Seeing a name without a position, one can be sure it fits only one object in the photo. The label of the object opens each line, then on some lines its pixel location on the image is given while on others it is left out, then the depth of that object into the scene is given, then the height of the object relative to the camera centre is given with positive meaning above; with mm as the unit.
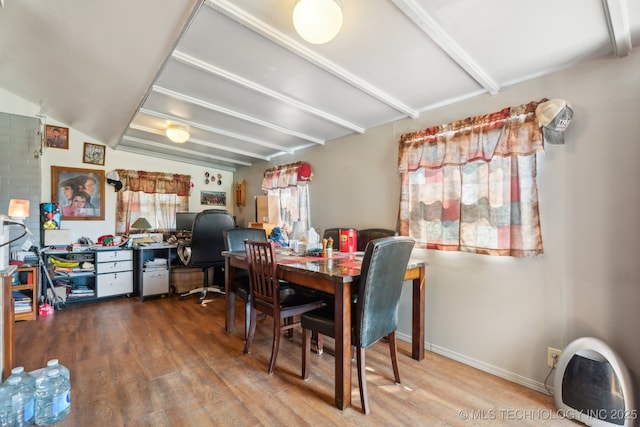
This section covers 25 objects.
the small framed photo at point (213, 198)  5469 +367
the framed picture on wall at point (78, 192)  4125 +379
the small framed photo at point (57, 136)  4051 +1151
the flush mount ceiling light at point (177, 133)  3332 +973
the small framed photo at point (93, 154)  4336 +969
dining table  1715 -447
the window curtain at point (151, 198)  4625 +327
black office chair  3821 -307
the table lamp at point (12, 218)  1666 +1
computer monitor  4840 -64
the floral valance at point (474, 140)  1991 +590
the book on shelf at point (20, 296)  3190 -871
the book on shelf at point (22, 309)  3135 -987
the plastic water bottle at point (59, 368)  1693 -901
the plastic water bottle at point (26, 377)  1554 -905
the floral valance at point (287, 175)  3926 +595
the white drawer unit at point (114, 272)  3875 -747
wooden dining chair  2094 -638
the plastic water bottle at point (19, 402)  1507 -971
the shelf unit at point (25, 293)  3150 -845
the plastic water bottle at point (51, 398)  1566 -992
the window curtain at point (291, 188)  4020 +423
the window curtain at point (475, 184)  2016 +246
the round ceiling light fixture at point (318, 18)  1332 +931
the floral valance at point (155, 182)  4648 +598
